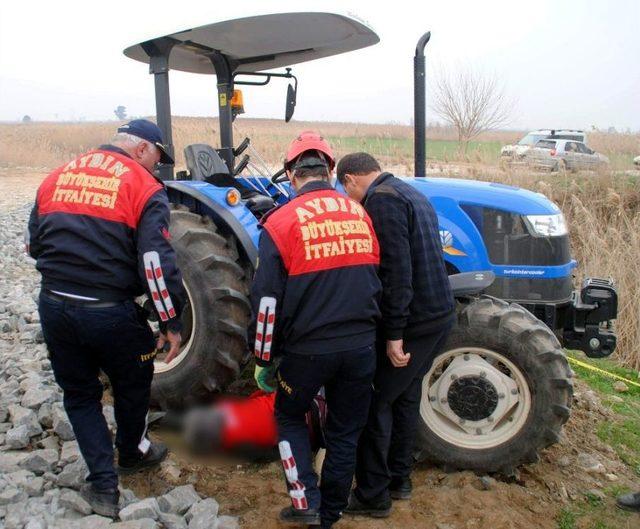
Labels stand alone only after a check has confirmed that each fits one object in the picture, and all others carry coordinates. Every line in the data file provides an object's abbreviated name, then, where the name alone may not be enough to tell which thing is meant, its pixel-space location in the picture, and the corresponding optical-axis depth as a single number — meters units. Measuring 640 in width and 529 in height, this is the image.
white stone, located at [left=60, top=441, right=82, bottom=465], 3.09
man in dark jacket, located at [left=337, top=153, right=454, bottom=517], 2.74
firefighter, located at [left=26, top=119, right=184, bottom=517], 2.66
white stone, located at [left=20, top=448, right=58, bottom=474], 2.98
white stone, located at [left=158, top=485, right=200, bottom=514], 2.81
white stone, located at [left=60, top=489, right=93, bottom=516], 2.71
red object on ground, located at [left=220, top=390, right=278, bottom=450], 3.36
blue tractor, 3.26
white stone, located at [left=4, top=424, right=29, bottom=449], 3.21
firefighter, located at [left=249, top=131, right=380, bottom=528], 2.53
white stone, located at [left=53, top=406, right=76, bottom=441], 3.30
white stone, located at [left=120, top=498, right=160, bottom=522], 2.65
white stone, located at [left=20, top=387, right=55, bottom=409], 3.59
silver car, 11.27
